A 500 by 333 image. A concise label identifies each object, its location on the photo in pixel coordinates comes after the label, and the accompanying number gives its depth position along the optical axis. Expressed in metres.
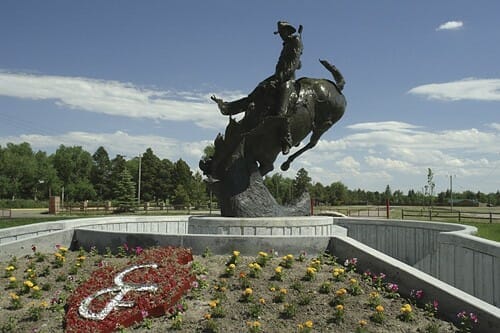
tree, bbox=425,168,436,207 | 54.20
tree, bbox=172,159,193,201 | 59.34
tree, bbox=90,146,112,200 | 71.50
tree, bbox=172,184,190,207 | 47.58
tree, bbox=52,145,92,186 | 74.69
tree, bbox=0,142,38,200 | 64.75
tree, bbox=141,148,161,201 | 61.28
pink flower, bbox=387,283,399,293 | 5.84
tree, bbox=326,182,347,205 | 69.20
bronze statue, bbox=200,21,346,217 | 10.46
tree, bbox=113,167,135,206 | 47.31
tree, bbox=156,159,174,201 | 61.19
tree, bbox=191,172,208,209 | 48.31
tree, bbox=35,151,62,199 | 67.31
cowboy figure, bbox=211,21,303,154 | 10.34
